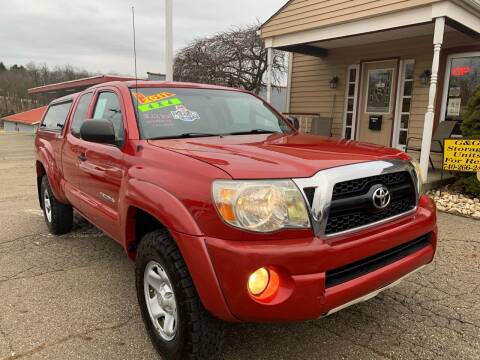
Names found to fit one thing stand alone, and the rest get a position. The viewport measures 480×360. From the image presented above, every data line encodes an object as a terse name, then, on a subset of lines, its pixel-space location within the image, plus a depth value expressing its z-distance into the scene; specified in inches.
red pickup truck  76.5
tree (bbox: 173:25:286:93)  765.3
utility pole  355.6
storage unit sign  238.8
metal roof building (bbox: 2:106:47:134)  1460.4
